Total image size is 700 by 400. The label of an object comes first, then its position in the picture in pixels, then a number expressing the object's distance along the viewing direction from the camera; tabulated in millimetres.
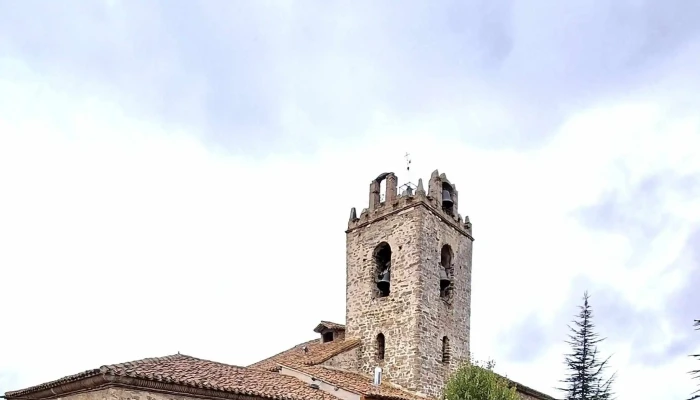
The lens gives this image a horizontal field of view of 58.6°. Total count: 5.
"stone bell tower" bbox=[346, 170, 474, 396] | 20844
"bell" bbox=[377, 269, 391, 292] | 22406
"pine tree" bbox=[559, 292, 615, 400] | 30406
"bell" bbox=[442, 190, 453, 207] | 24031
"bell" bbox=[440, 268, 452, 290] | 22583
